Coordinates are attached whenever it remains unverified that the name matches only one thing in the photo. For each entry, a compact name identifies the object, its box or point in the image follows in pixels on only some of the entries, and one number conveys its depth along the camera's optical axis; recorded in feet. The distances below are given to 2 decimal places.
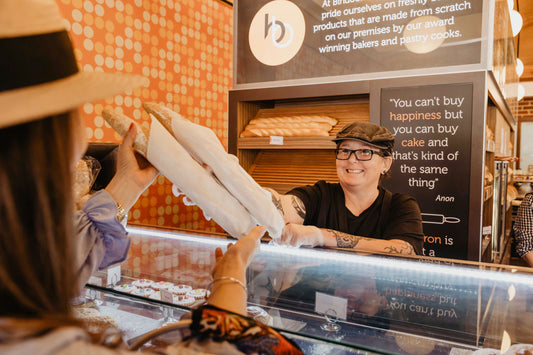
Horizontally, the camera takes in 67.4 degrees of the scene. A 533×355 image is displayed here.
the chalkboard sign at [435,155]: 9.14
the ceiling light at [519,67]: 19.81
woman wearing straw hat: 1.44
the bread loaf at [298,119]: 10.74
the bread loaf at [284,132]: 10.59
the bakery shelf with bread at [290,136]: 10.79
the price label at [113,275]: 4.24
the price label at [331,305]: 3.30
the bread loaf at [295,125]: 10.63
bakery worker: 6.73
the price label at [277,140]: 11.07
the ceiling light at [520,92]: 21.59
